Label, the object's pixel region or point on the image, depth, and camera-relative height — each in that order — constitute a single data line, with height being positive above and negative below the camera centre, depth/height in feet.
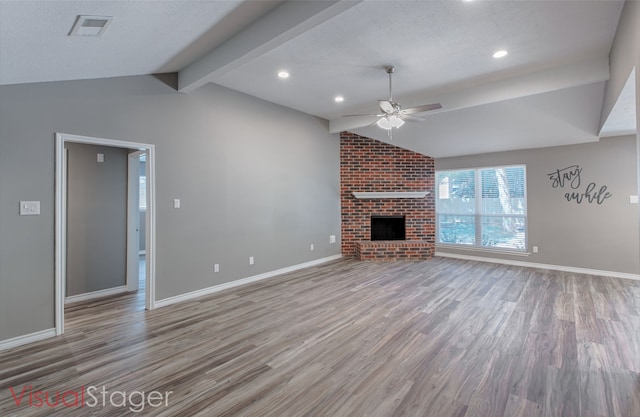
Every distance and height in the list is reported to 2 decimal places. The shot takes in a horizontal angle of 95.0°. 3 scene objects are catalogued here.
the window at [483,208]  19.10 +0.27
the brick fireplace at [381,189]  21.36 +1.69
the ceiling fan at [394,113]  11.27 +3.97
